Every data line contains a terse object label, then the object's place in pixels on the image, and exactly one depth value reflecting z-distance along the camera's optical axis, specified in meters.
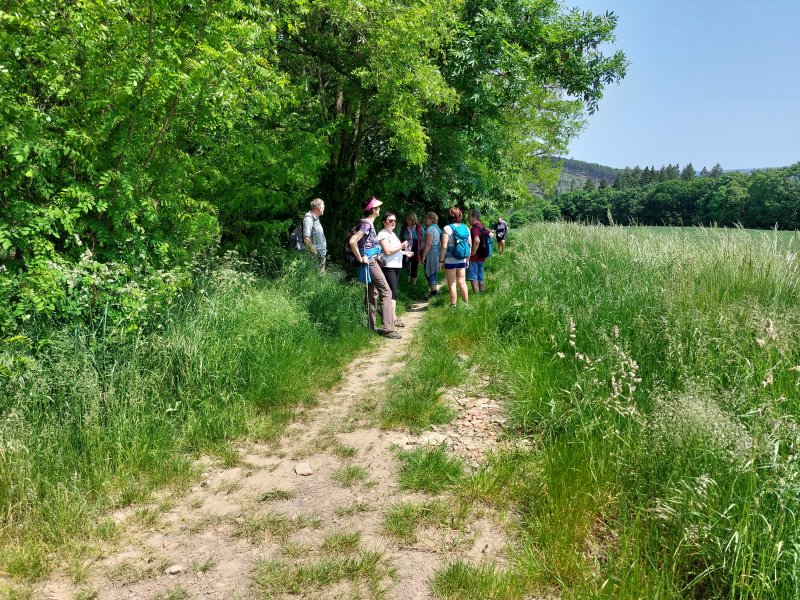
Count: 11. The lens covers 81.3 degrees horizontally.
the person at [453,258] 8.56
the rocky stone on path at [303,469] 3.72
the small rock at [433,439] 4.06
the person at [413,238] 11.28
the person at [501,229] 17.77
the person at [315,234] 8.00
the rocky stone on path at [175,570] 2.66
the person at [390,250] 7.58
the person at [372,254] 7.24
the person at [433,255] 10.62
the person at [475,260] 9.51
